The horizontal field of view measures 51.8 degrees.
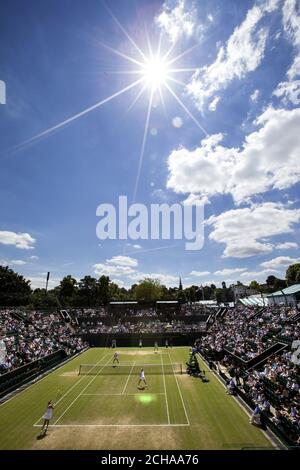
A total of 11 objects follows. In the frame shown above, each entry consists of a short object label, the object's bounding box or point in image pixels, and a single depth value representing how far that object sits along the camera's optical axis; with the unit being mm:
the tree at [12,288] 75625
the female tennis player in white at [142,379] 25977
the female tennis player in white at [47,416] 16947
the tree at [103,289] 100188
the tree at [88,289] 97950
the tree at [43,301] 78312
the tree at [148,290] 119250
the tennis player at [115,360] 35212
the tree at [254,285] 162700
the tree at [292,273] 92625
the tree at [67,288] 97750
